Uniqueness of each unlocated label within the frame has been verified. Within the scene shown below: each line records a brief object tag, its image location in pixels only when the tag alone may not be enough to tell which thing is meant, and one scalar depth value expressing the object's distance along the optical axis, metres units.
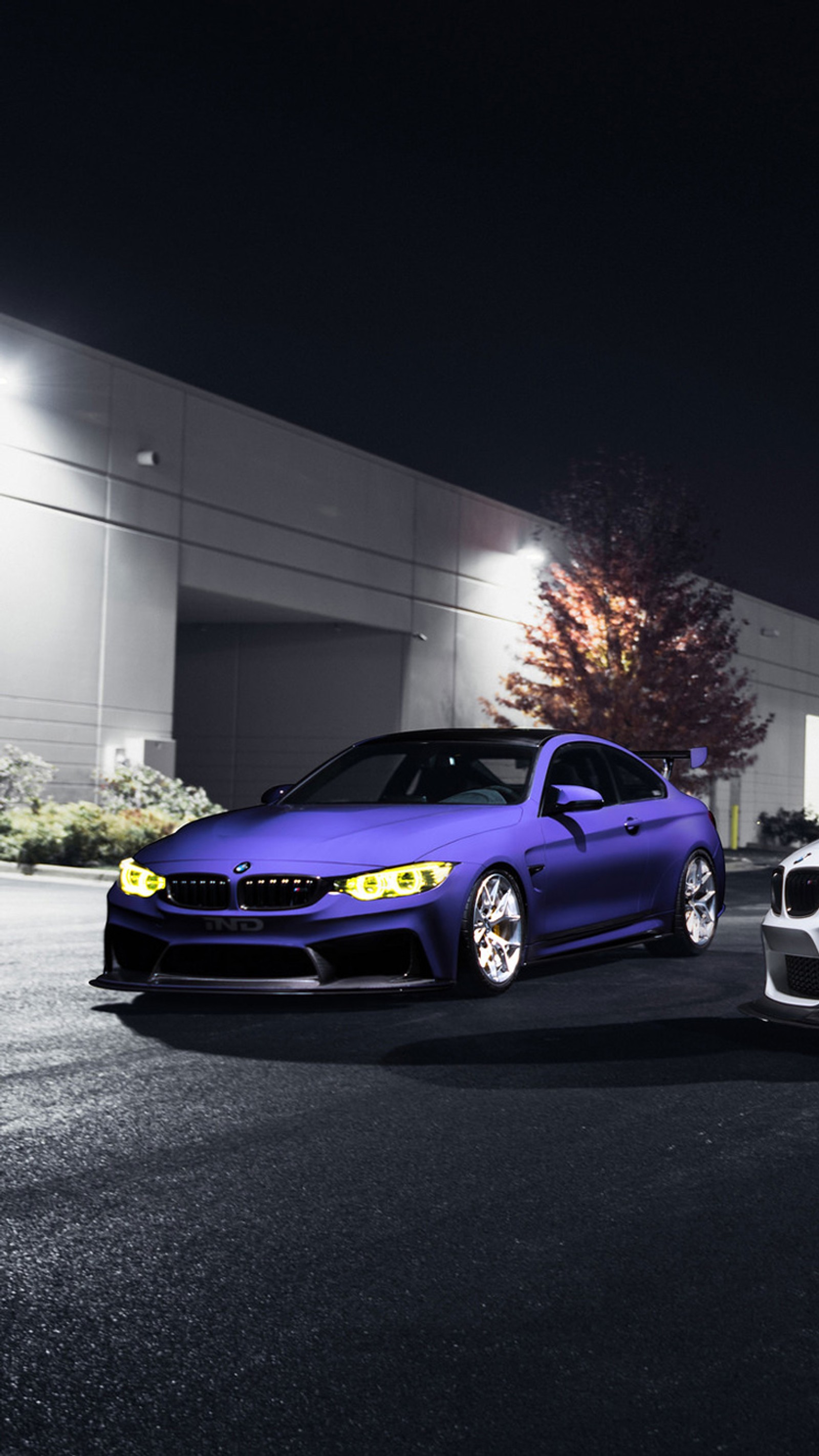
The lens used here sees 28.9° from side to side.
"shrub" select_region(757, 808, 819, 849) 42.00
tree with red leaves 28.92
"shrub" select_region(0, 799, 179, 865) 19.89
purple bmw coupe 7.65
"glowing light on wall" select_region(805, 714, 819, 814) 51.94
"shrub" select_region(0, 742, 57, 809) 23.80
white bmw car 6.46
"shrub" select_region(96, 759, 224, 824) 24.34
